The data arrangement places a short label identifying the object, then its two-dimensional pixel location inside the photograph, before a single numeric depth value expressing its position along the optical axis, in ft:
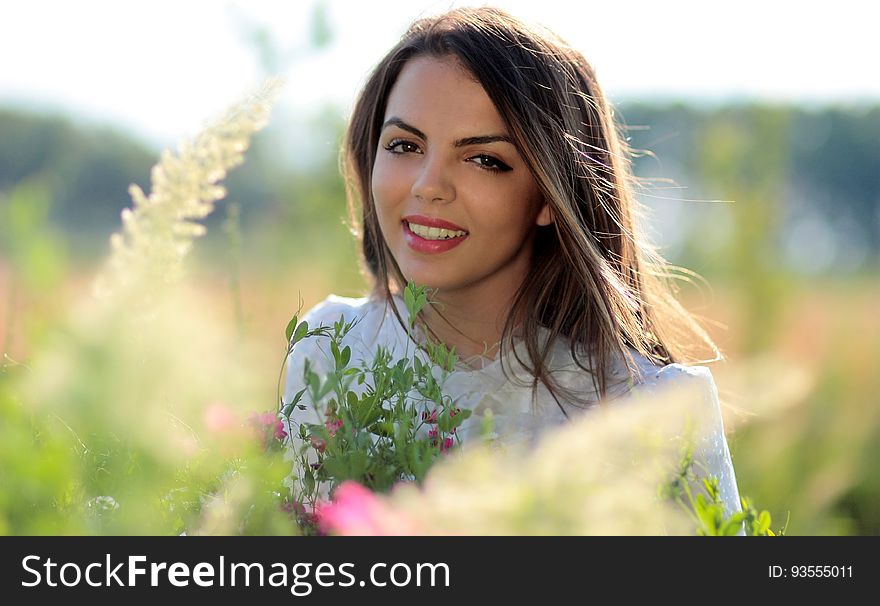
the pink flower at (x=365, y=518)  3.78
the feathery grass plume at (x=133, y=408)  3.28
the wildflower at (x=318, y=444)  6.11
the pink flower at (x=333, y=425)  5.96
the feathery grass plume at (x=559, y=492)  3.40
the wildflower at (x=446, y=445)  6.13
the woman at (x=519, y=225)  7.63
